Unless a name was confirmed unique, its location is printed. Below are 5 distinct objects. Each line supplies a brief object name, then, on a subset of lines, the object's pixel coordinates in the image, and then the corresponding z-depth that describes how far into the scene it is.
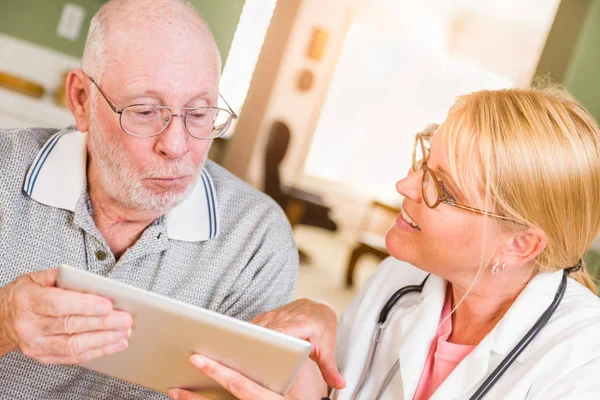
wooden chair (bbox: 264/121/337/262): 3.46
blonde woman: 1.17
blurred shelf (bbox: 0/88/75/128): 2.89
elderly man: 1.35
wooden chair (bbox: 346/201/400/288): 3.41
